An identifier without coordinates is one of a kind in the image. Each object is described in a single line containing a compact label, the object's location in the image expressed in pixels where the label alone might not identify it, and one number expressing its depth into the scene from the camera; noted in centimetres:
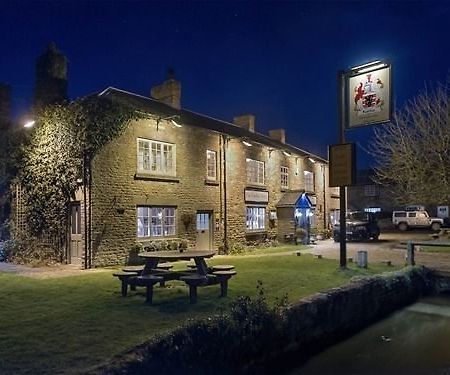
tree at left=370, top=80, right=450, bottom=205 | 1934
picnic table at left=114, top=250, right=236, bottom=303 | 830
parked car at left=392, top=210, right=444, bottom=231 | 3628
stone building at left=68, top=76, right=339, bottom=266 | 1453
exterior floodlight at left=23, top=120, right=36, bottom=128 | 1590
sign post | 1243
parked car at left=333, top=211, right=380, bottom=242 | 2545
